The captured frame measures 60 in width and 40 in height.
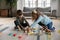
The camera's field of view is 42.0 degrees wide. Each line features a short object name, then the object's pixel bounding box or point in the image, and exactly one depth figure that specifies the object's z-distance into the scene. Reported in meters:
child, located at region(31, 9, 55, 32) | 1.97
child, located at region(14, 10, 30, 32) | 2.26
